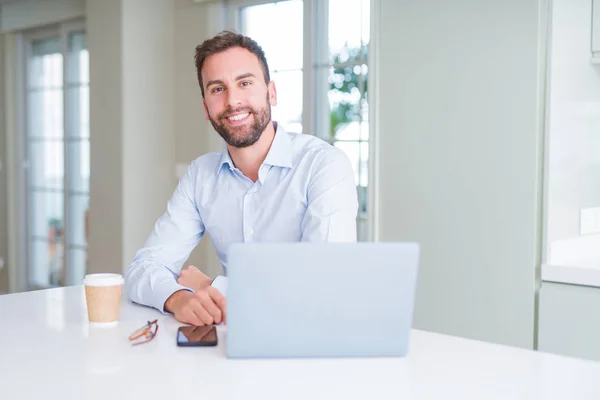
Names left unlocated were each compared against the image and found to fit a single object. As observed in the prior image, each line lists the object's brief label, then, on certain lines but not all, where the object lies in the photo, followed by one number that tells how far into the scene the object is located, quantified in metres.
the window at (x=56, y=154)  5.69
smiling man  2.07
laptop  1.34
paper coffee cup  1.66
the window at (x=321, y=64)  3.88
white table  1.19
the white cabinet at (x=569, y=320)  2.62
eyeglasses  1.52
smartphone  1.46
